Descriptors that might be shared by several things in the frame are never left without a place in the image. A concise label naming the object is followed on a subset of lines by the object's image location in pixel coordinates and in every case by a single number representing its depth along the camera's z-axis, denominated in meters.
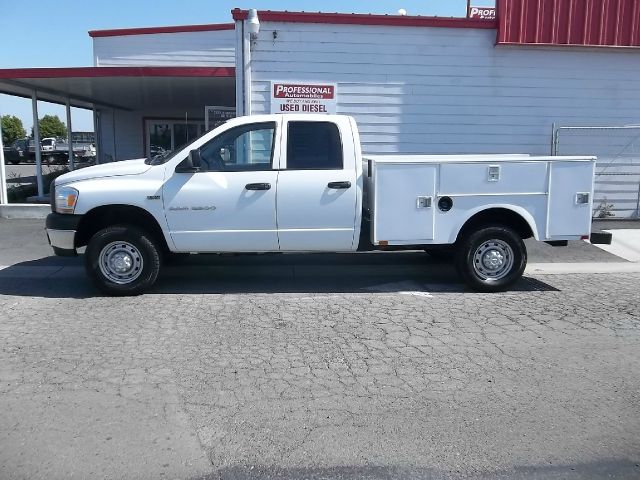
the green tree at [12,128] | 56.38
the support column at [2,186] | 13.40
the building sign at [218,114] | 13.87
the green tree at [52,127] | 62.84
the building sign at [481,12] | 14.14
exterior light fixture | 10.63
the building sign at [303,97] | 11.16
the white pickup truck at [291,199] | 6.74
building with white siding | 11.09
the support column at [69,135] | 17.09
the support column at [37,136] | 15.01
